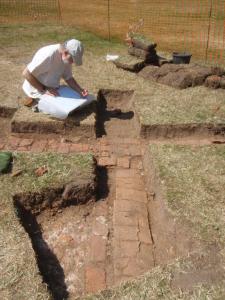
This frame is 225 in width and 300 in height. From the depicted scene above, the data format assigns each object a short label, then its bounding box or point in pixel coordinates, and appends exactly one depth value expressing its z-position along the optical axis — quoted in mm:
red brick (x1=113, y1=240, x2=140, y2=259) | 2734
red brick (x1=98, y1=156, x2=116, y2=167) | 3768
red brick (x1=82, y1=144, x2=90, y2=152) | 4017
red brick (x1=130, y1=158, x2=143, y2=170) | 3790
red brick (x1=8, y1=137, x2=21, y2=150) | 4017
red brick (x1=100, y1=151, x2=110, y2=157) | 3923
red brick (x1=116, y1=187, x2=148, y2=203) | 3305
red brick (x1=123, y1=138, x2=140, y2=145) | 4229
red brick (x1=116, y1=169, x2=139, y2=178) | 3618
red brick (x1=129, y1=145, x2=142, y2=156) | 4025
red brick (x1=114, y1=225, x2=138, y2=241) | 2867
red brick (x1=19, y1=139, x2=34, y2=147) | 4064
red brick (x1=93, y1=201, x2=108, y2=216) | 3158
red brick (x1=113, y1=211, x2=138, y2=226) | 3017
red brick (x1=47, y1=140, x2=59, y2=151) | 4014
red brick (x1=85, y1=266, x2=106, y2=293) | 2509
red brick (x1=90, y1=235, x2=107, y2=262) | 2740
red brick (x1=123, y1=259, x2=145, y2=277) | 2603
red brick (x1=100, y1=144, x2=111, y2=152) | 4048
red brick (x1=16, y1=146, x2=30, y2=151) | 3974
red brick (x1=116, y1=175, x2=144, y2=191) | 3463
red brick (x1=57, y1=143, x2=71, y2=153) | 3973
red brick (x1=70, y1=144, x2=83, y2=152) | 3996
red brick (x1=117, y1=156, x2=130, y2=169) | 3773
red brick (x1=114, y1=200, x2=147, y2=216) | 3158
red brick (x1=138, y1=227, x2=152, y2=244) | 2867
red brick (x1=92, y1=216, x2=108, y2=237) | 2962
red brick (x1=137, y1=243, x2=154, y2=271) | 2682
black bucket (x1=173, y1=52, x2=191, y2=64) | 6245
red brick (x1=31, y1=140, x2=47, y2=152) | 3998
